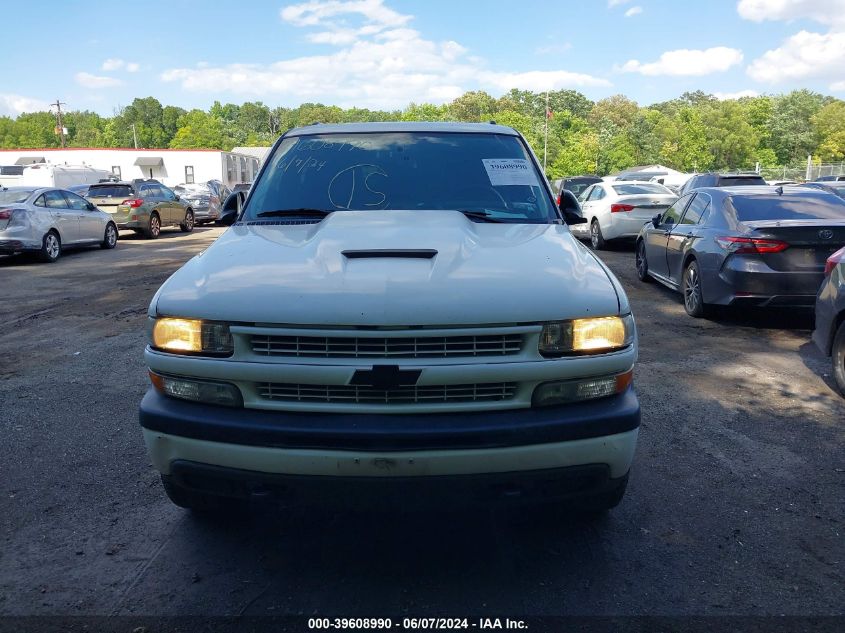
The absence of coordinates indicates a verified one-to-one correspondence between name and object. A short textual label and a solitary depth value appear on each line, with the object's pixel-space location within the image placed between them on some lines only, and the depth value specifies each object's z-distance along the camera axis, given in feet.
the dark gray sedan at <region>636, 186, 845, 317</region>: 23.84
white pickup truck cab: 8.50
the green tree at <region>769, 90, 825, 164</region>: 305.12
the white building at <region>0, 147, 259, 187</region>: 183.73
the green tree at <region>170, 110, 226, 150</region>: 452.76
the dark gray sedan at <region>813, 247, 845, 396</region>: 17.90
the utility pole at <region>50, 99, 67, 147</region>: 260.44
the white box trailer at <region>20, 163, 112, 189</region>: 119.14
